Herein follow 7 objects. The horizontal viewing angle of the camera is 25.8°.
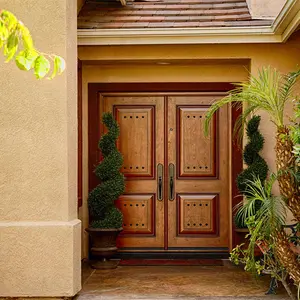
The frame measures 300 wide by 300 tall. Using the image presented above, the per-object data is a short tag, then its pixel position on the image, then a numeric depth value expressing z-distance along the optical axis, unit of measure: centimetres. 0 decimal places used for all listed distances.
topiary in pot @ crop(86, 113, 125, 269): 823
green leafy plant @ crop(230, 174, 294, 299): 628
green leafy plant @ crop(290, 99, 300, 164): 595
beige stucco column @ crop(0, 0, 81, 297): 654
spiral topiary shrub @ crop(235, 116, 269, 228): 816
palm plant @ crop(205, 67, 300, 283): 629
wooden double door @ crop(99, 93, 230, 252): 900
